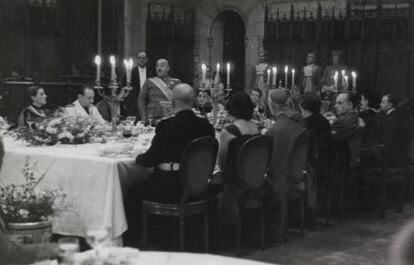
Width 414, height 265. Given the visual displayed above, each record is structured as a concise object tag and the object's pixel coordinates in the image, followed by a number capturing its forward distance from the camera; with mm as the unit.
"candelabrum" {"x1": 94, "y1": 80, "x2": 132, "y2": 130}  5539
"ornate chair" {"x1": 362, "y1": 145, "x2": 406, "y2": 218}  6953
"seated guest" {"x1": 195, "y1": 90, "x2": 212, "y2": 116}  7370
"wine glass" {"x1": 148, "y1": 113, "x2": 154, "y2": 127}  6740
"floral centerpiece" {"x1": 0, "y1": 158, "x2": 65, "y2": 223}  4297
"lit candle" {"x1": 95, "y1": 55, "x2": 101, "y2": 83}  5517
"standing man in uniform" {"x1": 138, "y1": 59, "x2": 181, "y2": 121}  7469
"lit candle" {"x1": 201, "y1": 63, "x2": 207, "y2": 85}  6590
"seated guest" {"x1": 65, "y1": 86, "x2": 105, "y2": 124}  6963
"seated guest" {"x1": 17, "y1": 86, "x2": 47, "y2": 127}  6391
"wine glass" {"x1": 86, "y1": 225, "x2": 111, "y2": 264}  2008
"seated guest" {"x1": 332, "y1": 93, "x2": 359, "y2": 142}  6640
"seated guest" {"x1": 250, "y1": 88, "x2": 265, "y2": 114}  8898
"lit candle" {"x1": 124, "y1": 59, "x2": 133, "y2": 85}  5478
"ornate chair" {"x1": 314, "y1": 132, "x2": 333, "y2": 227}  6246
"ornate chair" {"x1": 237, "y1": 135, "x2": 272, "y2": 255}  5090
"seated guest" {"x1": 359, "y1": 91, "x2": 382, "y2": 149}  7293
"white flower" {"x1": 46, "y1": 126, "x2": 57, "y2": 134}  5371
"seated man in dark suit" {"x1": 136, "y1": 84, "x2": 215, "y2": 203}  4750
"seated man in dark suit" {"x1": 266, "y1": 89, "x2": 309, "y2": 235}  5605
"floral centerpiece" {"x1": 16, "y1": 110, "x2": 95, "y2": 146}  5379
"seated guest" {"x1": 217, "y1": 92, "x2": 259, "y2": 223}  5152
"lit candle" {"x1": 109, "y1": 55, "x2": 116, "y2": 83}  5422
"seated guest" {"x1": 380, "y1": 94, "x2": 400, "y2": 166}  7047
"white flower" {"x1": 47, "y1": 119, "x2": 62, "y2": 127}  5414
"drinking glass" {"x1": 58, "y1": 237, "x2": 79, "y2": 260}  2016
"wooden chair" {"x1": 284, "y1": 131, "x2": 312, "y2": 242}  5629
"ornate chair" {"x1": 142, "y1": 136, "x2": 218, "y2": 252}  4691
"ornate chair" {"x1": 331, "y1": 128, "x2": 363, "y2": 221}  6449
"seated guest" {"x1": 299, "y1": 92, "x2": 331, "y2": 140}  6297
